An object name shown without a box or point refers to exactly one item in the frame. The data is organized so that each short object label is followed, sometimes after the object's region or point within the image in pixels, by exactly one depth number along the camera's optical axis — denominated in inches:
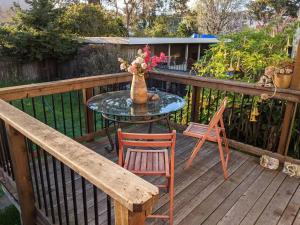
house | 397.4
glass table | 100.9
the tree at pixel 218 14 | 772.6
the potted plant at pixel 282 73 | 103.4
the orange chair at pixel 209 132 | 97.6
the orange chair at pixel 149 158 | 70.8
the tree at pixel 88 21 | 519.2
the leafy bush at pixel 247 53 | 154.3
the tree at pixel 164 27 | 748.2
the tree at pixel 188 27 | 821.9
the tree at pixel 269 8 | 800.9
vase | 109.3
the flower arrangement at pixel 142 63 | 103.3
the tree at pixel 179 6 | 993.5
